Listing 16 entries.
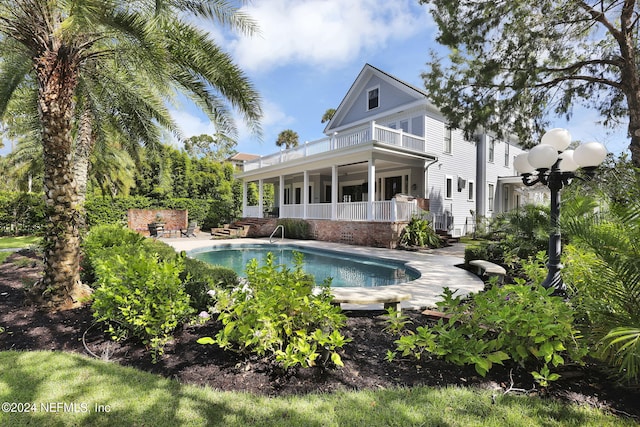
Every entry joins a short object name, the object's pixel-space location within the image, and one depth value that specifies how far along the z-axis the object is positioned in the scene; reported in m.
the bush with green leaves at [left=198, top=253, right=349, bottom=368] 2.82
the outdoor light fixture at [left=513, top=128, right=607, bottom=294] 5.28
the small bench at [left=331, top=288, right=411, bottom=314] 4.36
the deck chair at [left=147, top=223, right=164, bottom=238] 19.52
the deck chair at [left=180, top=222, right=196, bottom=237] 20.64
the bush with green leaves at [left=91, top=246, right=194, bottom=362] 3.22
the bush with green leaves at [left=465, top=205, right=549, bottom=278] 7.85
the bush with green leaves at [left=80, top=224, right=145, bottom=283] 5.74
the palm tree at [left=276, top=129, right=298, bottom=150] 46.41
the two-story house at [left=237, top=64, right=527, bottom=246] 14.95
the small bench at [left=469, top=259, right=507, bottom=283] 6.74
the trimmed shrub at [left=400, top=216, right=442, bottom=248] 14.00
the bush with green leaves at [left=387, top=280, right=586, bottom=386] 2.66
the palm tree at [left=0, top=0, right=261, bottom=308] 4.56
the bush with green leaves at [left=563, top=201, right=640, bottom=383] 2.31
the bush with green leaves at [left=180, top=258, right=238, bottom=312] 4.28
